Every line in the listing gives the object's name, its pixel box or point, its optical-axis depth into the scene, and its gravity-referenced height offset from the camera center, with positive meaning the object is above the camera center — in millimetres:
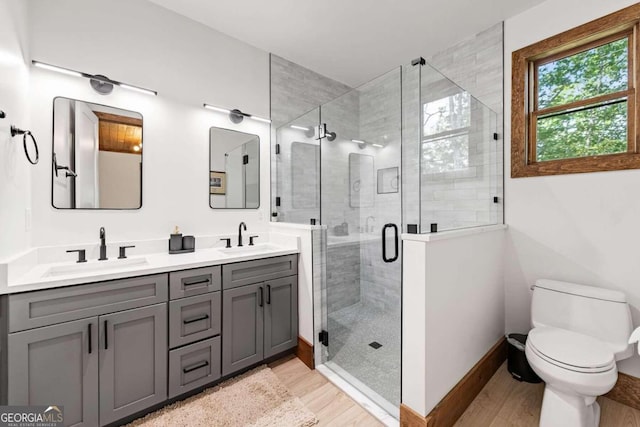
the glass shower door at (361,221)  2203 -79
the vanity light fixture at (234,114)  2438 +966
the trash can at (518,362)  1945 -1129
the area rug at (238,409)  1561 -1227
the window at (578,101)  1816 +853
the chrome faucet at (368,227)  2558 -135
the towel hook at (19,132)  1409 +442
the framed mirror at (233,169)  2443 +425
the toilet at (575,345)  1356 -777
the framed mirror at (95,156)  1786 +413
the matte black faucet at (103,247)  1840 -231
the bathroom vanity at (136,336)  1260 -715
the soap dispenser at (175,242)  2121 -229
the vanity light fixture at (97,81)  1747 +961
